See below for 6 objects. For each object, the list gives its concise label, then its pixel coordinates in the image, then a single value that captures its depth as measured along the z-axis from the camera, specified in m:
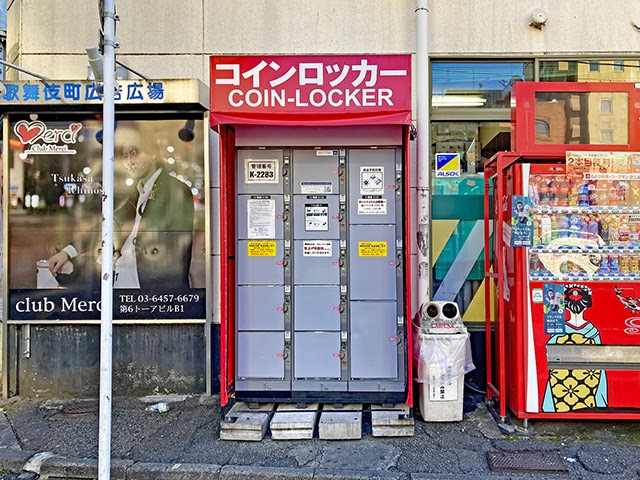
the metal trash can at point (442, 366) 4.30
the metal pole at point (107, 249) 3.31
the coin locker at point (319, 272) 4.45
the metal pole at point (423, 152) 4.86
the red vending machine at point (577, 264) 4.05
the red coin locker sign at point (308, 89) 4.00
